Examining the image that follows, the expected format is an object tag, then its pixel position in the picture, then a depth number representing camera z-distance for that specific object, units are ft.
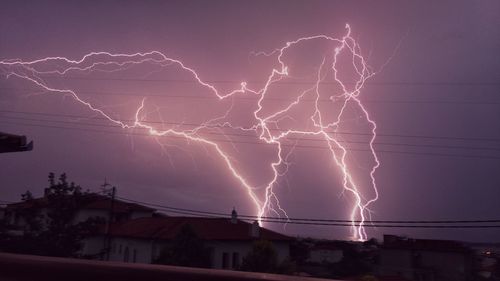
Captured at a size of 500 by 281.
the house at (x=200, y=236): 94.43
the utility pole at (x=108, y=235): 94.71
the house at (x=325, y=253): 118.83
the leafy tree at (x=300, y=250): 111.27
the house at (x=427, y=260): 96.48
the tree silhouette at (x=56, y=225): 82.53
